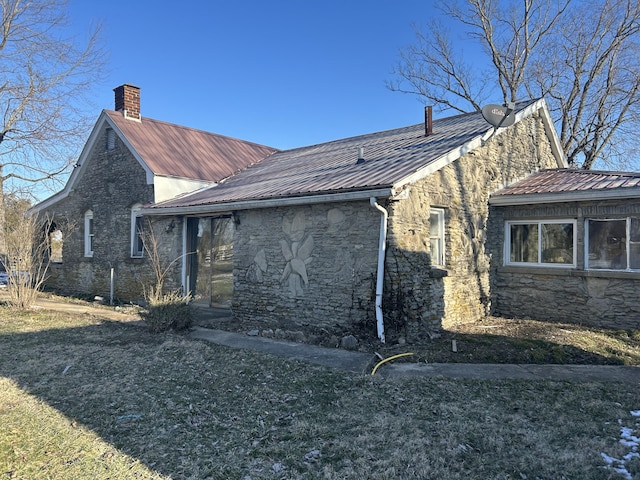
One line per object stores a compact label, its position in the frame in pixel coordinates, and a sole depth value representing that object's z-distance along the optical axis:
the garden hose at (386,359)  6.16
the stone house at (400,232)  8.12
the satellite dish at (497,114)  9.71
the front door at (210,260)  11.73
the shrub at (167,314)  8.87
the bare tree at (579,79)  19.91
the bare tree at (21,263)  11.13
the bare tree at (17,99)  18.91
